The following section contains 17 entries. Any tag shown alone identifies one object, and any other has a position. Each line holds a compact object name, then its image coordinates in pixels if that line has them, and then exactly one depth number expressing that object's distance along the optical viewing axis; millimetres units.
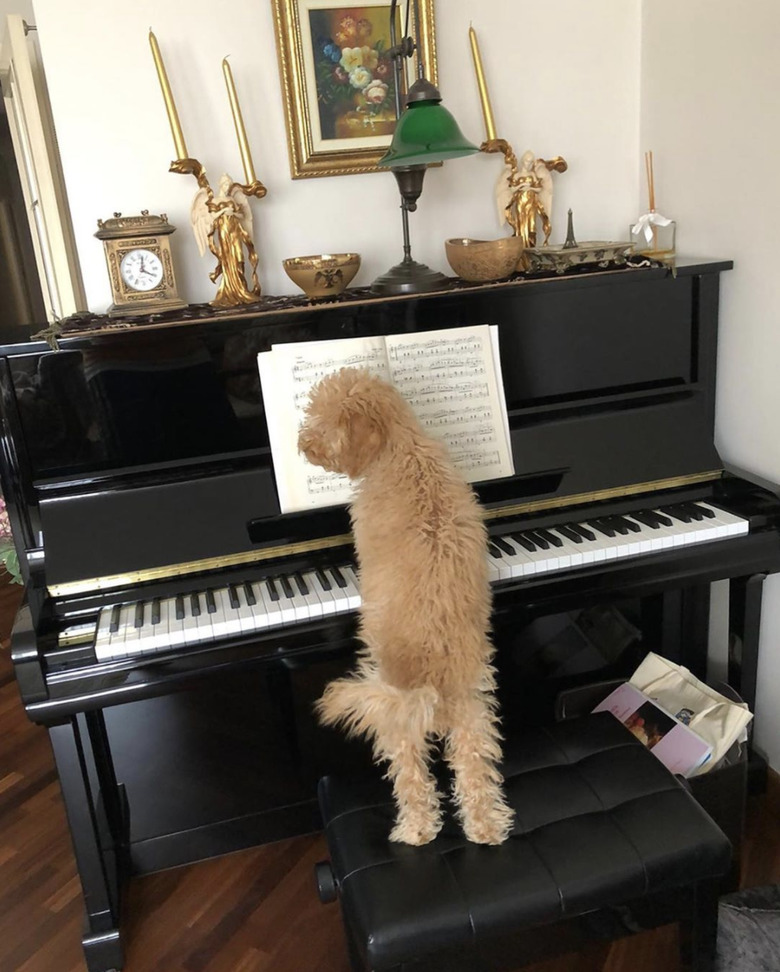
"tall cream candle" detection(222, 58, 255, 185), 1789
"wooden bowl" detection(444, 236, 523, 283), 1769
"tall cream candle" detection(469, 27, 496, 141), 1947
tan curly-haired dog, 1229
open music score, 1566
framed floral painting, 1872
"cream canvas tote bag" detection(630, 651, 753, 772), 1679
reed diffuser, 1993
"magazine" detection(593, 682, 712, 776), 1619
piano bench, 1143
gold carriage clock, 1728
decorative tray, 1830
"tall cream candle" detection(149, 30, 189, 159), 1710
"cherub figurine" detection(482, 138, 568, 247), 1970
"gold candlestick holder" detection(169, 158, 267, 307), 1780
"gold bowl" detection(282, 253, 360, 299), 1738
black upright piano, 1475
